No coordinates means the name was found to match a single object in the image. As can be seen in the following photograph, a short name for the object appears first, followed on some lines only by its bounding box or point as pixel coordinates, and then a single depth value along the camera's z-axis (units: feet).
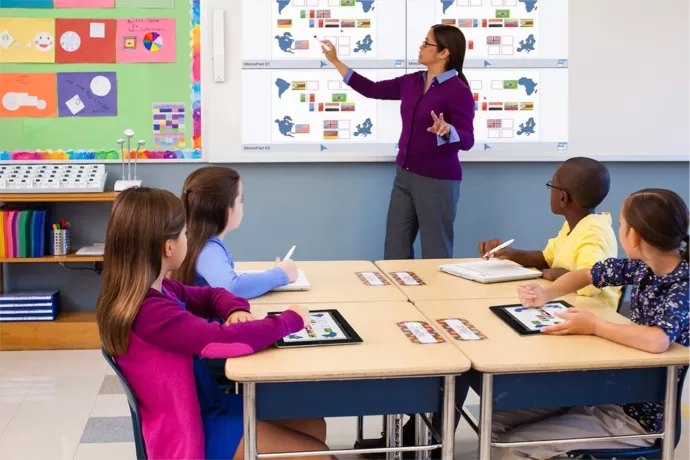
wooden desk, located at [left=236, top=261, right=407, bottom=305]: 7.98
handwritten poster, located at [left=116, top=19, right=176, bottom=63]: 14.15
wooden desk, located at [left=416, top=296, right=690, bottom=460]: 6.04
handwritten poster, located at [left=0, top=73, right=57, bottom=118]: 14.11
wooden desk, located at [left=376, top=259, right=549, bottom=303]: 8.15
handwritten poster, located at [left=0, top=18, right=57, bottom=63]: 13.99
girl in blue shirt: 7.89
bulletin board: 14.05
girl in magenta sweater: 5.96
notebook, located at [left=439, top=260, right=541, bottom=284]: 8.80
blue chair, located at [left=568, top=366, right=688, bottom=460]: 6.63
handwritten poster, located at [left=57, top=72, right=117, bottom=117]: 14.19
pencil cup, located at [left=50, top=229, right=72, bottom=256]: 13.82
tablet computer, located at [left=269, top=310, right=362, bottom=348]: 6.40
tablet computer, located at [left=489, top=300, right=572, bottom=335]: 6.88
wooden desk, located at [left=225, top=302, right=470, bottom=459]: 5.80
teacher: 13.04
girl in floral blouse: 6.44
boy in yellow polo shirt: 8.43
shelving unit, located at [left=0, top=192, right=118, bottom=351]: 13.83
